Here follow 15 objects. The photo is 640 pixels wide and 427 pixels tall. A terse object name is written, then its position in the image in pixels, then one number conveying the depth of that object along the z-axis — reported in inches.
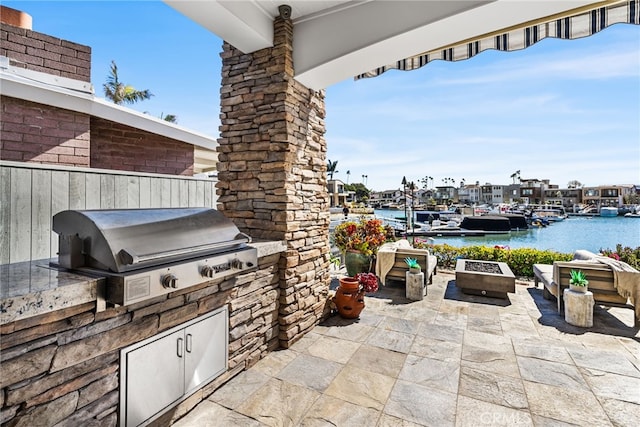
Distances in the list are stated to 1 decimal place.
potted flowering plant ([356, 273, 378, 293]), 155.1
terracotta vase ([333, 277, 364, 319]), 151.2
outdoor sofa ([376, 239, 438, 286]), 201.5
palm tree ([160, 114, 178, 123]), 835.4
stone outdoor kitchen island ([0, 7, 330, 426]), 52.5
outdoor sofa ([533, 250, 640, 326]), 145.4
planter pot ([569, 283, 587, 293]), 145.9
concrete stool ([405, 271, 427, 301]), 183.2
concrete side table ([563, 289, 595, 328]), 143.1
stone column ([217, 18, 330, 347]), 121.3
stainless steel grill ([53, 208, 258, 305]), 60.9
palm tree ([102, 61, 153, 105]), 739.4
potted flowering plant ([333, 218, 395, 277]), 225.5
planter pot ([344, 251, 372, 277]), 225.8
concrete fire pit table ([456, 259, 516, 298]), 179.8
